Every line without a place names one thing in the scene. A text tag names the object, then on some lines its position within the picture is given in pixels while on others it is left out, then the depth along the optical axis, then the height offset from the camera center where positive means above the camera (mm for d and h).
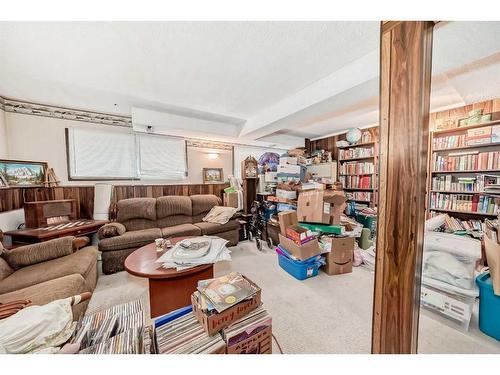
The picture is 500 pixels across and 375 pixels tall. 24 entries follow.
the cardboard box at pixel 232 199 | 3809 -424
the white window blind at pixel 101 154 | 2764 +414
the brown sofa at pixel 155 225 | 2373 -742
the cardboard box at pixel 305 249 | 2188 -871
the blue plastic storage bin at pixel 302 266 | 2170 -1075
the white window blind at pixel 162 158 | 3254 +408
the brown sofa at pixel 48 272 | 1253 -764
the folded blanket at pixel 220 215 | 3236 -649
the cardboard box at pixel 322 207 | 2535 -407
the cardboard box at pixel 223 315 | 893 -709
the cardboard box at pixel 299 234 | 2214 -697
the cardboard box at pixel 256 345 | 906 -860
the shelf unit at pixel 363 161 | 3619 +356
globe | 3502 +826
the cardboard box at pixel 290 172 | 3254 +115
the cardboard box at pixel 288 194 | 3094 -267
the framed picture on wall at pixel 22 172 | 2217 +109
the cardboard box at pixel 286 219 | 2695 -616
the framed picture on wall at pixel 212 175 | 3941 +88
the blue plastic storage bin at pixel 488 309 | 1360 -1014
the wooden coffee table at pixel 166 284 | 1472 -910
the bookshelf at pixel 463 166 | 2423 +159
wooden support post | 743 +13
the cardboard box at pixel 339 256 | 2291 -995
